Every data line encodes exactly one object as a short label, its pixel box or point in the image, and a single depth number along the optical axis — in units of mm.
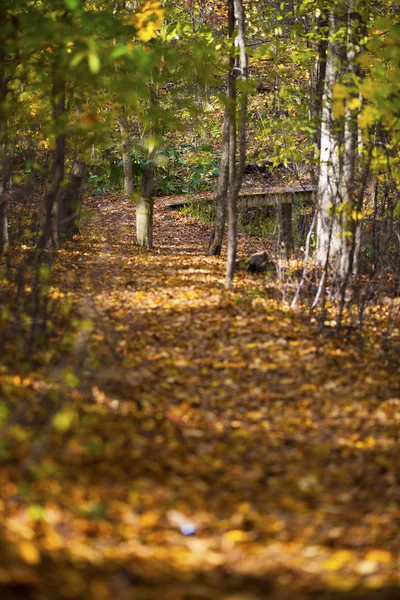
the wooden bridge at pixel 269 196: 33469
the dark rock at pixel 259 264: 21359
